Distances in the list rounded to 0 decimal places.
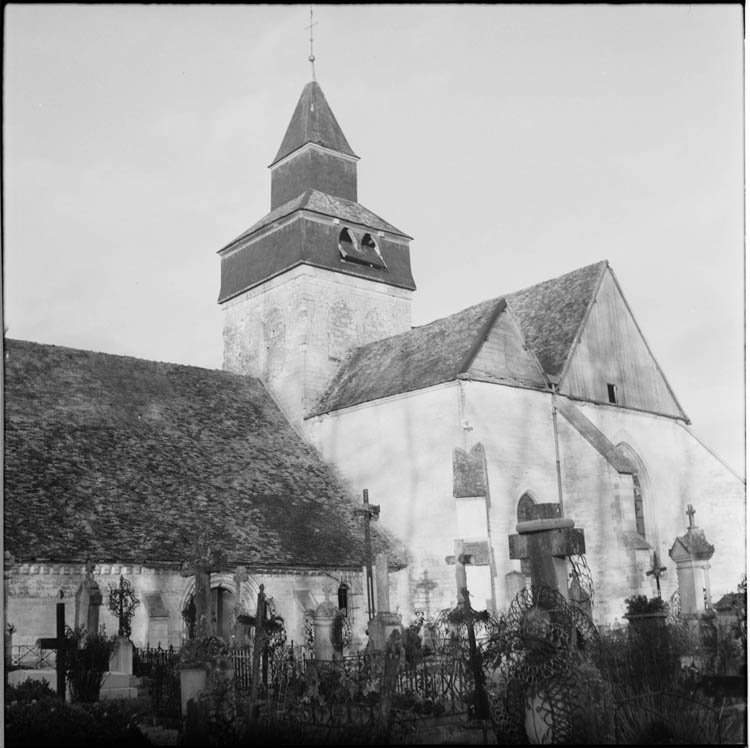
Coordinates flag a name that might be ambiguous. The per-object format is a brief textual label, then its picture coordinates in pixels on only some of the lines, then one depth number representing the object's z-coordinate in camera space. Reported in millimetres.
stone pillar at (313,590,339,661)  17344
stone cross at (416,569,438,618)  23681
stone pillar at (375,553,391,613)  18406
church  20906
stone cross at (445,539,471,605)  17984
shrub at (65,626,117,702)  13680
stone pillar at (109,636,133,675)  15156
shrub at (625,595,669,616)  16328
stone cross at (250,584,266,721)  11422
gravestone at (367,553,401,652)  16266
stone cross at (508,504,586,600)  11750
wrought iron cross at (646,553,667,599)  23516
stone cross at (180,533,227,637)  13702
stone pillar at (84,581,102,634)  17594
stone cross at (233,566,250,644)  19375
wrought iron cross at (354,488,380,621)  18806
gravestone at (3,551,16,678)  17277
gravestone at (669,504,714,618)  19484
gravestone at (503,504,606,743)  9164
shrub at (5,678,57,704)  12623
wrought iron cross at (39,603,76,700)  12566
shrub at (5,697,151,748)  10125
